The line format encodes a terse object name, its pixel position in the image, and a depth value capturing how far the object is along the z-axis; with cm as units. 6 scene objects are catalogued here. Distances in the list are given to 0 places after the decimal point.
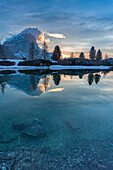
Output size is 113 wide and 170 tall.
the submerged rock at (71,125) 548
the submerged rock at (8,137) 465
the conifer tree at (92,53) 10169
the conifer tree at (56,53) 7812
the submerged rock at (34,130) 500
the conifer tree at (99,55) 10289
